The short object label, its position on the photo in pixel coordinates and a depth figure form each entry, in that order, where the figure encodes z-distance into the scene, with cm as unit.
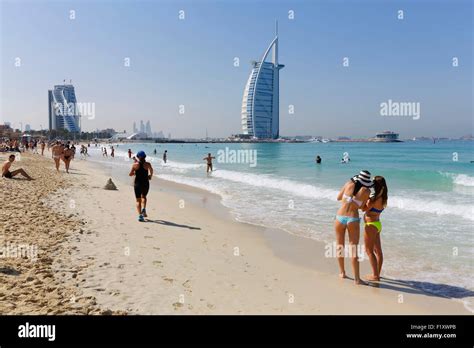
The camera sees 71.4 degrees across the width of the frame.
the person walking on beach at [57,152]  2002
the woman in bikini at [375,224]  498
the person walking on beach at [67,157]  2008
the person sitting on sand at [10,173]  1371
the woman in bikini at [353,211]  489
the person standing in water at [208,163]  2606
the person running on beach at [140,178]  834
